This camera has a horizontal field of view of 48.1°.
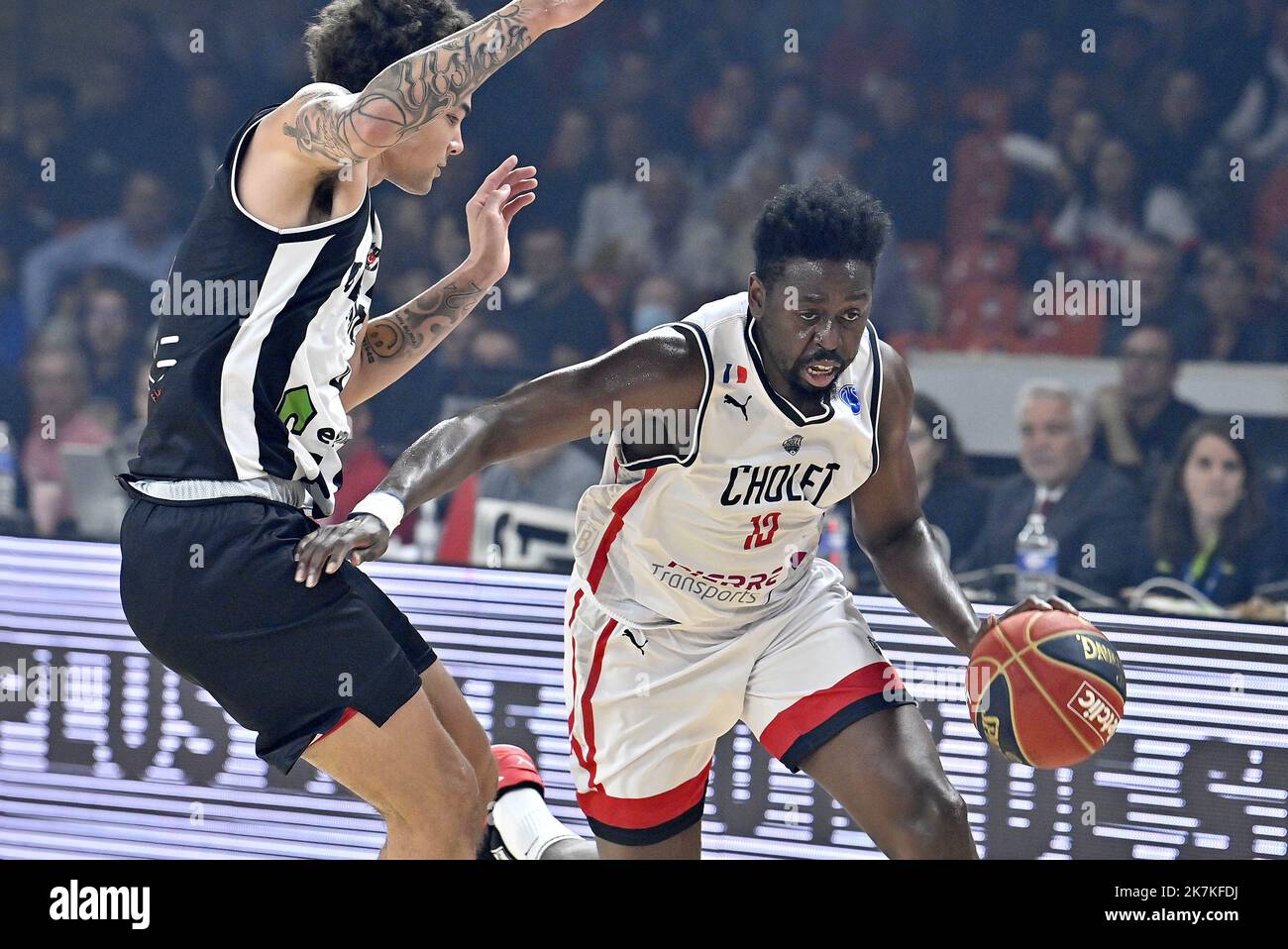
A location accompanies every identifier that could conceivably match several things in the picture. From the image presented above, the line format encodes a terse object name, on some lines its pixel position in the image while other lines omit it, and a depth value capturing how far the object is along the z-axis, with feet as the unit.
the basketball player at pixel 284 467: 8.14
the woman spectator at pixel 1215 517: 15.40
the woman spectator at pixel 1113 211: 21.15
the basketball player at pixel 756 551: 9.14
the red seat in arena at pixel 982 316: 20.45
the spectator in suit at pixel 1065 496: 16.25
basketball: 8.99
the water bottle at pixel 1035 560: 14.80
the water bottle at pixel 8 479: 19.36
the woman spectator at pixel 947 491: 16.46
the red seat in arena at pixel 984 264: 21.05
